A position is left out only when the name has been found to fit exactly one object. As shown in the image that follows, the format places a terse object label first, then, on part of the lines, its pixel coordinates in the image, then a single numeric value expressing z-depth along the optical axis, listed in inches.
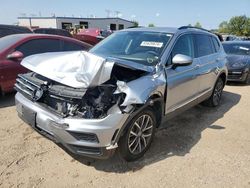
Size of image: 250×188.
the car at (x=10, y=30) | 268.3
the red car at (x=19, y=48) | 155.5
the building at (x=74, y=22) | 1233.6
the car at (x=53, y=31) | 335.3
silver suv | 83.7
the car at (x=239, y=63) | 252.9
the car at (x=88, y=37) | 391.4
